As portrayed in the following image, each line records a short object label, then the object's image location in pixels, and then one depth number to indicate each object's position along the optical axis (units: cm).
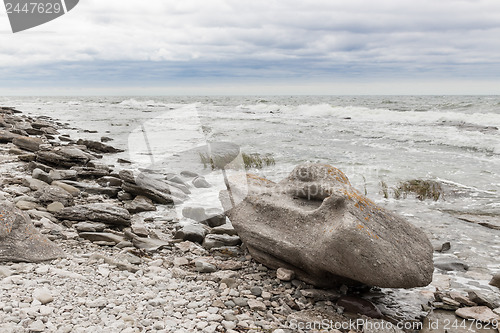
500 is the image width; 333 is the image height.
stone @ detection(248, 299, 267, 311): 478
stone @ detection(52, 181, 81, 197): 922
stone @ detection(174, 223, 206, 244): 712
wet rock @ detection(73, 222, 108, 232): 659
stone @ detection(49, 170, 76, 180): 1045
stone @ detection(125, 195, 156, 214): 885
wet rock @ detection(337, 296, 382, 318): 489
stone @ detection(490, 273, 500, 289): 579
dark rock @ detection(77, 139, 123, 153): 1852
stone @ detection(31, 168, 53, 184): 966
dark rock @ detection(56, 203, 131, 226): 710
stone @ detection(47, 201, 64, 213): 732
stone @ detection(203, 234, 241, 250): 689
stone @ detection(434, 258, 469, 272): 645
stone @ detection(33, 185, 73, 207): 791
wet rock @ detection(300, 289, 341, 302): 516
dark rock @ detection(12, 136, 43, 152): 1530
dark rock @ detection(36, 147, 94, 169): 1221
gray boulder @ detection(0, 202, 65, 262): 486
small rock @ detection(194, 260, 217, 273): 572
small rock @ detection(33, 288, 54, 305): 400
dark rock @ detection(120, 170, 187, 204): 966
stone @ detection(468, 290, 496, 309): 511
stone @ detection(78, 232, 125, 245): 631
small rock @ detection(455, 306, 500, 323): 471
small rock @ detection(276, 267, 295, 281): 548
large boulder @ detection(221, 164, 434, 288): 459
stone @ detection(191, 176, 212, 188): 1192
